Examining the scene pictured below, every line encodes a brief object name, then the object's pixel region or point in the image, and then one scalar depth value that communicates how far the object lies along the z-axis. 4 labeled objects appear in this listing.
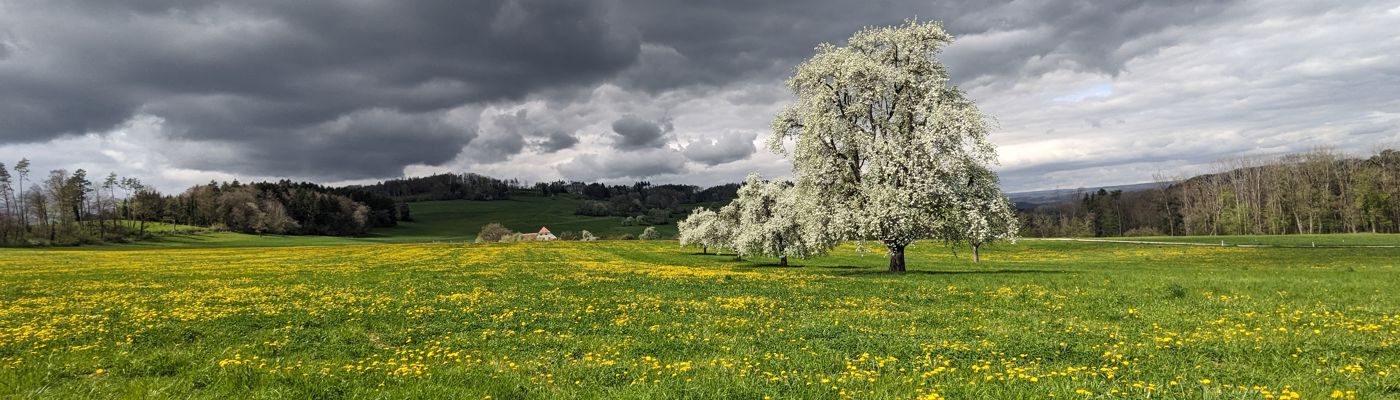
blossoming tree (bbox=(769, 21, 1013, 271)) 31.88
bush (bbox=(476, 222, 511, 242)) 139.75
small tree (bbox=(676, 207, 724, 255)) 65.31
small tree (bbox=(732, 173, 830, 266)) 46.37
